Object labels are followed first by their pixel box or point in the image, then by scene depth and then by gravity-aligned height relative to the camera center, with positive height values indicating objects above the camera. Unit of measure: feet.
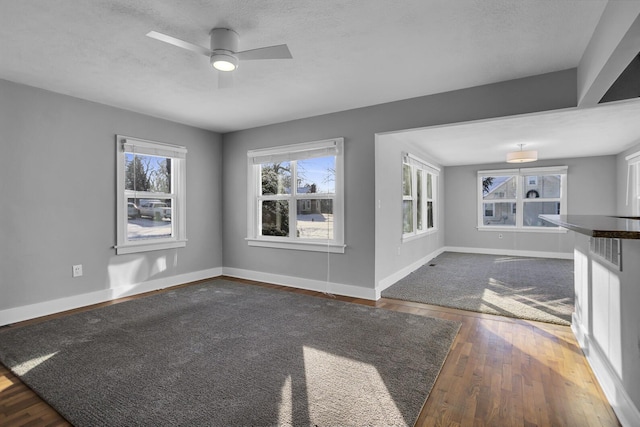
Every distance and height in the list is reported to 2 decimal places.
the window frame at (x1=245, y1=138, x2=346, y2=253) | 14.66 +0.69
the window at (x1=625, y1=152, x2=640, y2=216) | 19.10 +1.59
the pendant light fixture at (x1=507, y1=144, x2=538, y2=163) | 18.43 +3.02
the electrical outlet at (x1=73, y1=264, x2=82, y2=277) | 12.60 -2.23
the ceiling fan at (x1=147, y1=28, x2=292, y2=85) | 7.54 +3.71
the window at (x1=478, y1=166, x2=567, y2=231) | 24.53 +1.01
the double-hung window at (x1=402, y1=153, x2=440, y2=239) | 18.71 +0.89
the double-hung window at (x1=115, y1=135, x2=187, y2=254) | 14.02 +0.74
